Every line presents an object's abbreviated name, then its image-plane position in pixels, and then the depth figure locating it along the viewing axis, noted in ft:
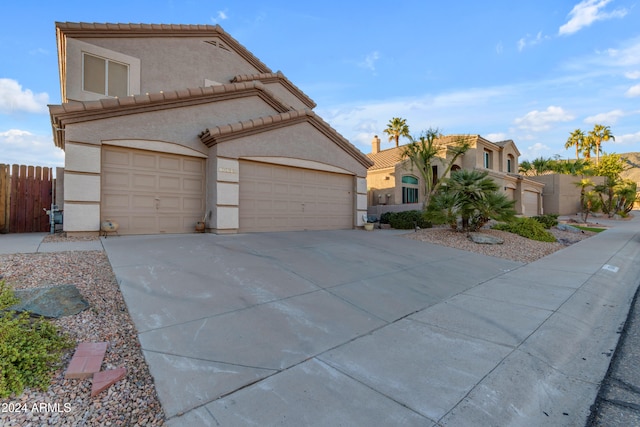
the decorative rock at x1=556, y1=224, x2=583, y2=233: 56.49
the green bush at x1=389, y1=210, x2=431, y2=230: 54.03
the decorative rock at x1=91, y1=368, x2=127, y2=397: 8.82
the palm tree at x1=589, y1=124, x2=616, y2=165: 160.45
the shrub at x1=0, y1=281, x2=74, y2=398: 8.65
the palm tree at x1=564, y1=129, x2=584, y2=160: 164.55
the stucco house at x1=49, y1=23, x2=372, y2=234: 29.84
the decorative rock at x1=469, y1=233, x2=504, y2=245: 37.58
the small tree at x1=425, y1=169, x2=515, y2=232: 40.14
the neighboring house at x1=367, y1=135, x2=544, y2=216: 78.59
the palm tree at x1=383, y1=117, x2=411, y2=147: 124.64
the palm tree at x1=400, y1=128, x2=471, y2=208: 59.33
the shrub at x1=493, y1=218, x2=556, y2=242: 43.86
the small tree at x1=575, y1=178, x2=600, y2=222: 90.93
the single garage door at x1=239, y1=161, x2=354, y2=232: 37.86
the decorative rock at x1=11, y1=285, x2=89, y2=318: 12.39
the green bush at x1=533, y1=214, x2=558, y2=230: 56.24
